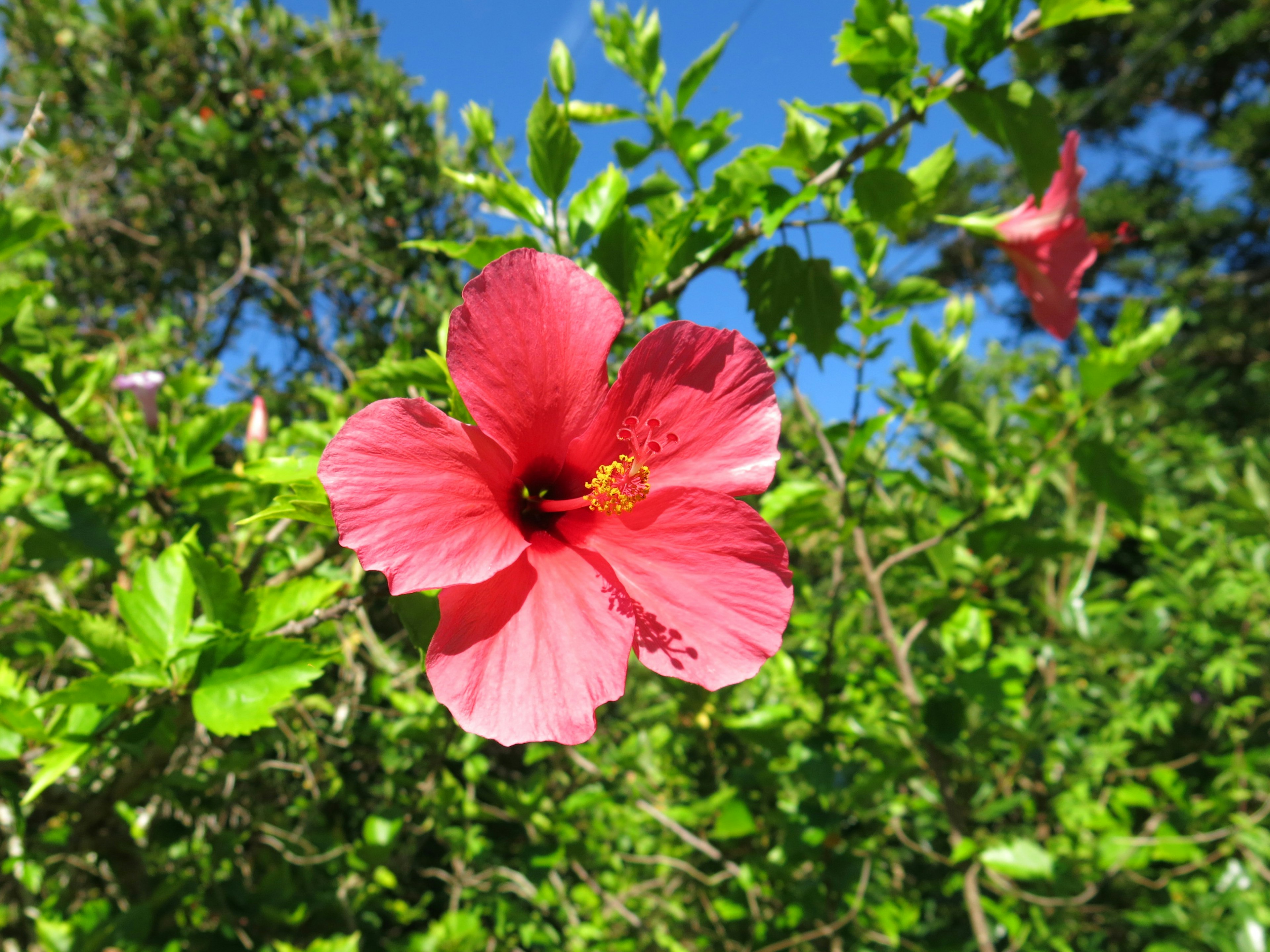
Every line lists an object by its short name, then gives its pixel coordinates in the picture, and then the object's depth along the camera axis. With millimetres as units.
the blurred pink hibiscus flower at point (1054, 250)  429
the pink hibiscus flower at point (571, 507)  265
